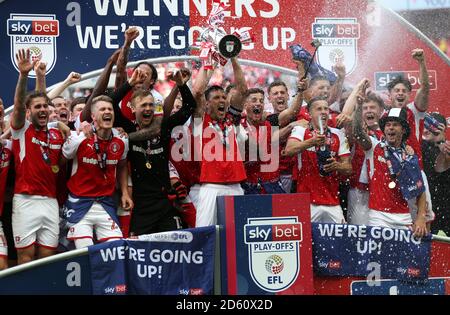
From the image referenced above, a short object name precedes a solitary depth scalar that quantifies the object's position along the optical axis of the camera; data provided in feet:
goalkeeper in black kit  48.93
